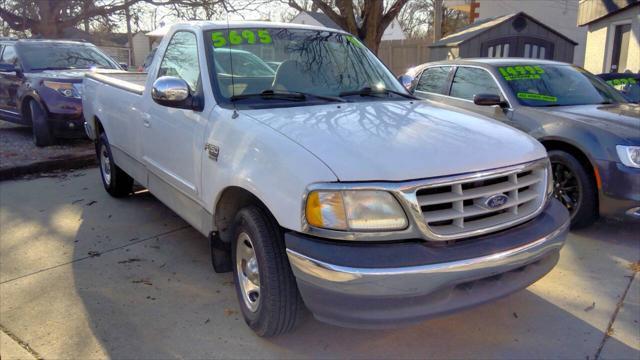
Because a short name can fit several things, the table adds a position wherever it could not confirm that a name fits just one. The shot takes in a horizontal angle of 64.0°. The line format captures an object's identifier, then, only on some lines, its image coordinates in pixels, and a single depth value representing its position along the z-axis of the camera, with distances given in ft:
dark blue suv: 26.30
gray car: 14.62
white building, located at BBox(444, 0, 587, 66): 74.79
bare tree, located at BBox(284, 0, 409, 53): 34.72
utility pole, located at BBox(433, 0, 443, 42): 56.13
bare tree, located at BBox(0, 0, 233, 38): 62.90
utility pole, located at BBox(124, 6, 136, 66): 70.60
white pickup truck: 7.94
